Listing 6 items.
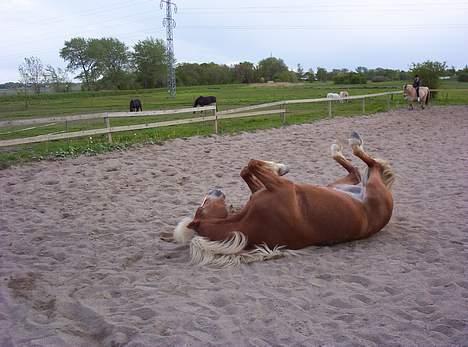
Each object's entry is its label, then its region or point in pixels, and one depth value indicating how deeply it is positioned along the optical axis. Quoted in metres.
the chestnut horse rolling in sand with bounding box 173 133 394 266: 3.53
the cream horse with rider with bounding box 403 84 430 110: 20.03
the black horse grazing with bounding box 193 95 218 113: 22.48
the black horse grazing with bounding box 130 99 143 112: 19.97
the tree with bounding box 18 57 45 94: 43.75
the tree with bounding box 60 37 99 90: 70.38
